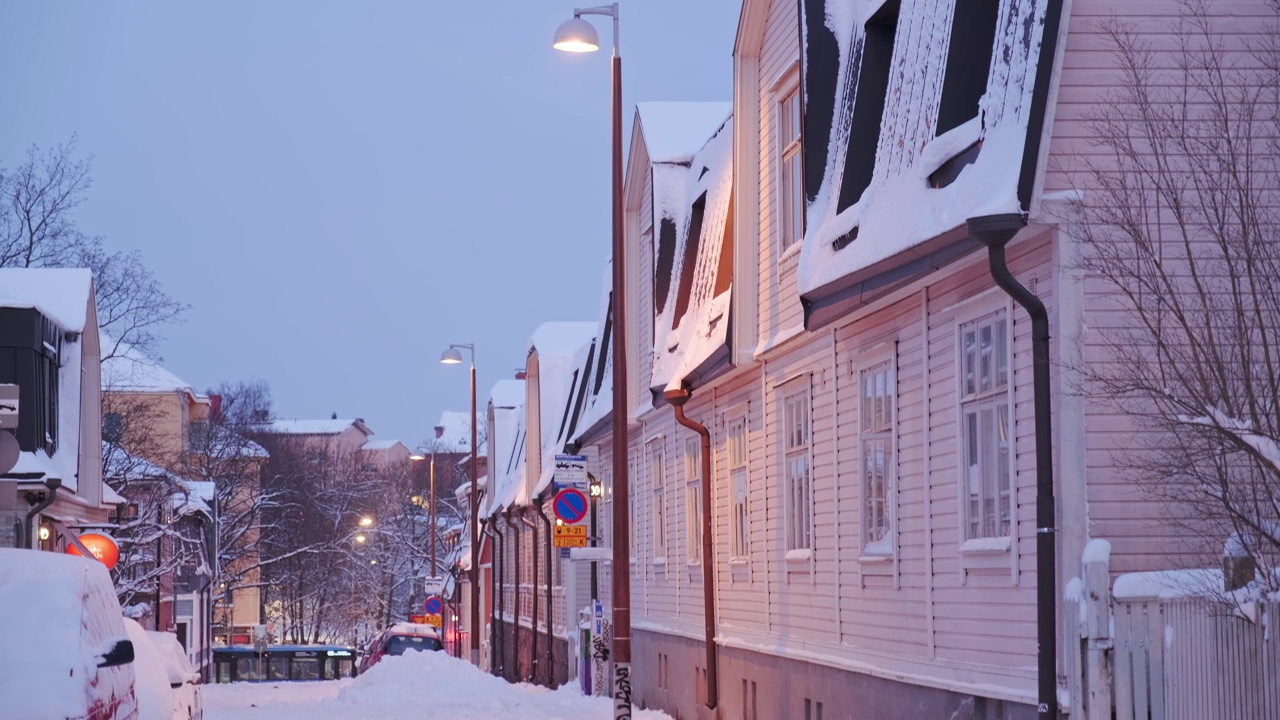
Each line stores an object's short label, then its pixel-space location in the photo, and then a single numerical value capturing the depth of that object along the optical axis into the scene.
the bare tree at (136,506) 41.09
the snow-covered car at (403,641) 48.75
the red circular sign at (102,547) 27.64
